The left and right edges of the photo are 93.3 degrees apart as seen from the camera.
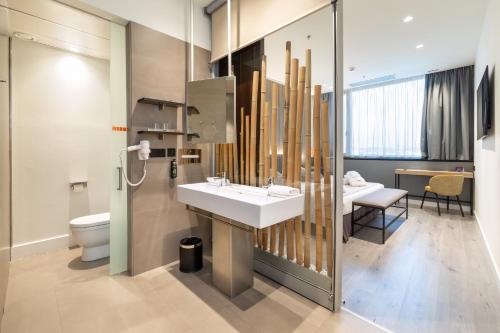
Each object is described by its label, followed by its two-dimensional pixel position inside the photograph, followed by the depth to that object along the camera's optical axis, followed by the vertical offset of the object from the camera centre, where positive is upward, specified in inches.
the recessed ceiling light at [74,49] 109.9 +54.3
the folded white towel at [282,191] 70.9 -8.3
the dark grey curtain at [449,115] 184.5 +40.1
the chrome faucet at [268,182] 83.0 -6.5
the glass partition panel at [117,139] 87.4 +9.0
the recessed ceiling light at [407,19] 116.9 +72.9
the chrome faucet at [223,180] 93.3 -6.5
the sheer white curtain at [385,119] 212.8 +43.2
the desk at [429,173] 173.3 -7.5
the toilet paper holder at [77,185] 116.7 -10.8
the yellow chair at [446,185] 165.6 -14.7
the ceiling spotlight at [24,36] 96.0 +53.2
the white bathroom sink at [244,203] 61.3 -11.5
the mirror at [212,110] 92.9 +21.8
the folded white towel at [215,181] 93.1 -6.8
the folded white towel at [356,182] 160.7 -12.3
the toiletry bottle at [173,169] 97.7 -2.2
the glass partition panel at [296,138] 71.9 +8.7
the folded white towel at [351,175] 167.6 -7.9
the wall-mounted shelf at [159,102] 87.8 +23.9
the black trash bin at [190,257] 93.1 -37.2
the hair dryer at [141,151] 87.2 +4.7
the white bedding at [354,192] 126.2 -17.3
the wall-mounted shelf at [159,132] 89.1 +12.5
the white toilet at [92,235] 96.0 -29.6
